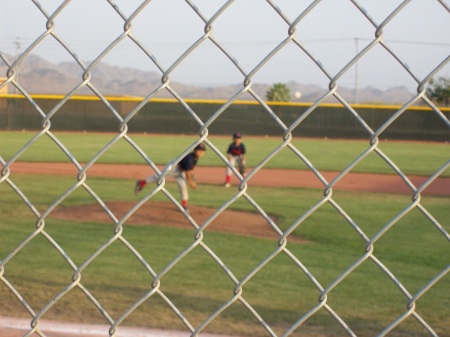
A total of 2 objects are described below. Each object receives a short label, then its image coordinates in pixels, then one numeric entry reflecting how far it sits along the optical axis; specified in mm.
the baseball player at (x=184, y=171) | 11695
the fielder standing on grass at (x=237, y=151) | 16734
